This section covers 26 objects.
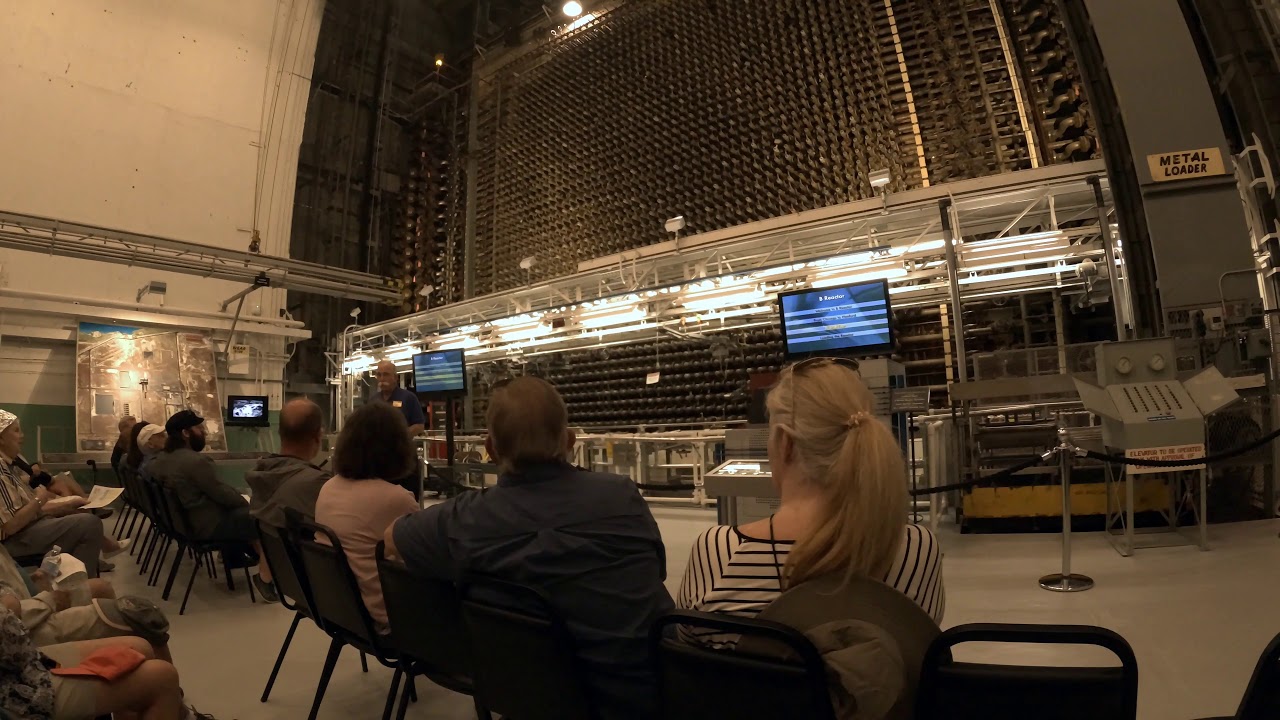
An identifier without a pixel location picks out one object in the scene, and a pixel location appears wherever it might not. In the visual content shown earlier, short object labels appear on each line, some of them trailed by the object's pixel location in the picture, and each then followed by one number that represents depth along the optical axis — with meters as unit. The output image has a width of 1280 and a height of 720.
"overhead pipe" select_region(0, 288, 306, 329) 9.15
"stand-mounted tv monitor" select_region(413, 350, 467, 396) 6.44
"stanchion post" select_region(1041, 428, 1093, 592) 3.16
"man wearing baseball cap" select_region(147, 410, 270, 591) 3.67
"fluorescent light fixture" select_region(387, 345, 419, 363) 10.51
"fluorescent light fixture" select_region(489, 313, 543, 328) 8.36
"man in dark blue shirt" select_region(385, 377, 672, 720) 1.34
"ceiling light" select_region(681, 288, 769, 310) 6.75
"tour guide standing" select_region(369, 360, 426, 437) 5.27
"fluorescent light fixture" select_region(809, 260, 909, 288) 5.98
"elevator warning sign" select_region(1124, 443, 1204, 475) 3.46
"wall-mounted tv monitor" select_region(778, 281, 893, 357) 4.24
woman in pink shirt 2.03
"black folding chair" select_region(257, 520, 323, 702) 2.12
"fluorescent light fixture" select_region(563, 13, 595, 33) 11.18
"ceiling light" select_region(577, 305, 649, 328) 7.52
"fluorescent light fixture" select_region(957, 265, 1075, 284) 5.68
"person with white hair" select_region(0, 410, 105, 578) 3.14
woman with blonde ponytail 0.98
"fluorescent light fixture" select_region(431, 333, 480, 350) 9.44
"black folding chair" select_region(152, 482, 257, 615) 3.54
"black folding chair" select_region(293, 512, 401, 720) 1.84
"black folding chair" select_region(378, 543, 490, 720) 1.57
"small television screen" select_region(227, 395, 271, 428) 10.16
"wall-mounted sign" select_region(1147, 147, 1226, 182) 4.66
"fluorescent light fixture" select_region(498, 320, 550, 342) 8.58
